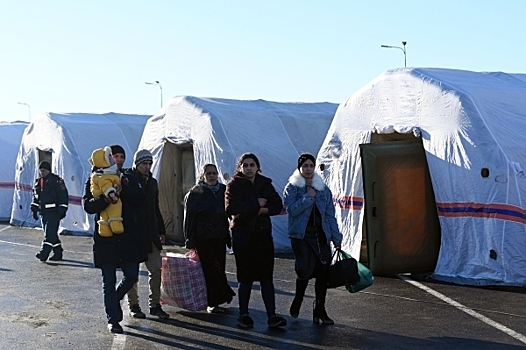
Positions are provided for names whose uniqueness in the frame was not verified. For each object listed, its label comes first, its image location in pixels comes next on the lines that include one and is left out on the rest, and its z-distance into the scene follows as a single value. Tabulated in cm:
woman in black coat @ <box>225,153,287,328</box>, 892
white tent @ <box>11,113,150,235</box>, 2233
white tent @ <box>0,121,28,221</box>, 2856
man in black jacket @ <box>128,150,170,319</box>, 980
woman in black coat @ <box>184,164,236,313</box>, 987
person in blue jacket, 899
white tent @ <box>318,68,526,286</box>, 1167
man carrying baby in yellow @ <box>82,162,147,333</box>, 890
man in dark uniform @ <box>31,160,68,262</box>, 1580
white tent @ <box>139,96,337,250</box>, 1753
